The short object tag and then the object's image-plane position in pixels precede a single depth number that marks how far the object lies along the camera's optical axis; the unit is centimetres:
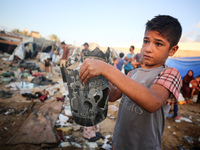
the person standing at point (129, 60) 596
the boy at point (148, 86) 64
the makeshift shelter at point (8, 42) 1411
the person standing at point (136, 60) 499
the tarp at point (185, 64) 706
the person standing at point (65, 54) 787
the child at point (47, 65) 934
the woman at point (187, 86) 628
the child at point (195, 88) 619
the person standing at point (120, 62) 633
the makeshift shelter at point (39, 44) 1300
